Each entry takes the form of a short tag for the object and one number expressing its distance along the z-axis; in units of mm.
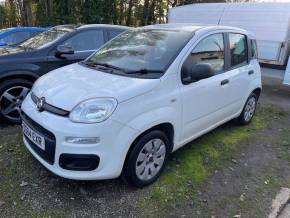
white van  6354
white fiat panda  2144
